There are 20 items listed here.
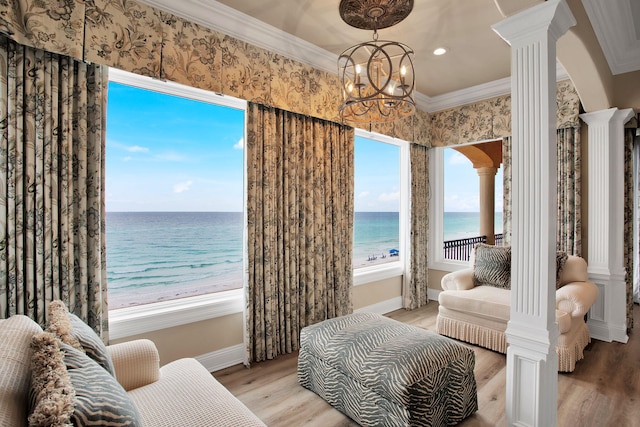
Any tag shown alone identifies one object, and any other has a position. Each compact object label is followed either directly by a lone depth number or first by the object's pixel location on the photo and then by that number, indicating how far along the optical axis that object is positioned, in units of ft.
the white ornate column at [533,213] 5.42
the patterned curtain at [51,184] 6.09
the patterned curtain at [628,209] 11.62
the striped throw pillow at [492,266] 11.68
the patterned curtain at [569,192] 11.84
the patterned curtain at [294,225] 9.51
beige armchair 8.98
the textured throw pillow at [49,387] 2.48
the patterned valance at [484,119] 11.94
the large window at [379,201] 14.76
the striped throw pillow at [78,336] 4.14
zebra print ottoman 6.06
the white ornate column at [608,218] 10.96
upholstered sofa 2.78
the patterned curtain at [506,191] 13.38
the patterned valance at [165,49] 6.26
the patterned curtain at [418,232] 15.11
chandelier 7.13
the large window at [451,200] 16.16
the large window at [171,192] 8.40
